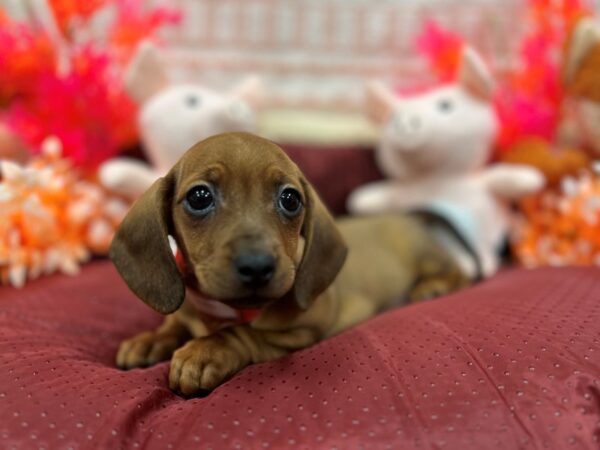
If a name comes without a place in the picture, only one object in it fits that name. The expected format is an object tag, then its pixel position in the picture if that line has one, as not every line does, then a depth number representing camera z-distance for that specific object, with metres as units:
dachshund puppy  0.20
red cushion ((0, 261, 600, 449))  0.16
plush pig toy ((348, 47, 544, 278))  0.39
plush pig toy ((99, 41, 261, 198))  0.37
